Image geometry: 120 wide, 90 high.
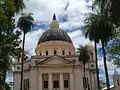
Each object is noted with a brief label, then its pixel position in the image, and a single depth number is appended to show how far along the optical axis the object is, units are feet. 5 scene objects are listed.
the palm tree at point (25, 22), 67.67
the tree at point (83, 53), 83.30
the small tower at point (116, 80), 98.05
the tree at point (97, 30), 55.03
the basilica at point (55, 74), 101.22
